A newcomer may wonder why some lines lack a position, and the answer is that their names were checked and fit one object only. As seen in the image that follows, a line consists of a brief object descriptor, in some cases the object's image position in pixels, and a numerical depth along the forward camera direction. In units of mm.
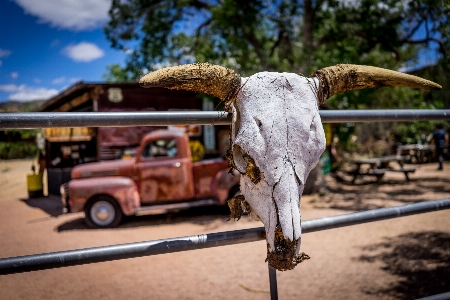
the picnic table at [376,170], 11742
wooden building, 10812
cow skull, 1112
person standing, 13875
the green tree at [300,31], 8641
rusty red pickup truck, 7195
